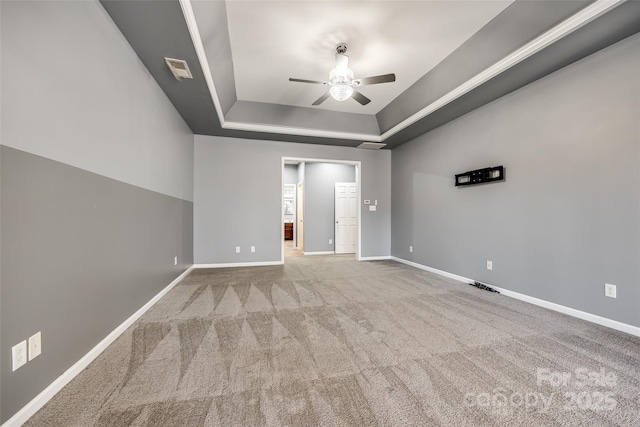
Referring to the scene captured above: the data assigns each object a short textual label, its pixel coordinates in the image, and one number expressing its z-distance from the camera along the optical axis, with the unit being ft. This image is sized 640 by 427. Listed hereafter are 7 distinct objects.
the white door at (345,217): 23.06
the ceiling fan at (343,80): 9.16
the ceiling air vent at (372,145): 17.31
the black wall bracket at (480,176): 10.92
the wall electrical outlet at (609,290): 7.57
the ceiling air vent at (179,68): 8.18
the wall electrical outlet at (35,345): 4.32
